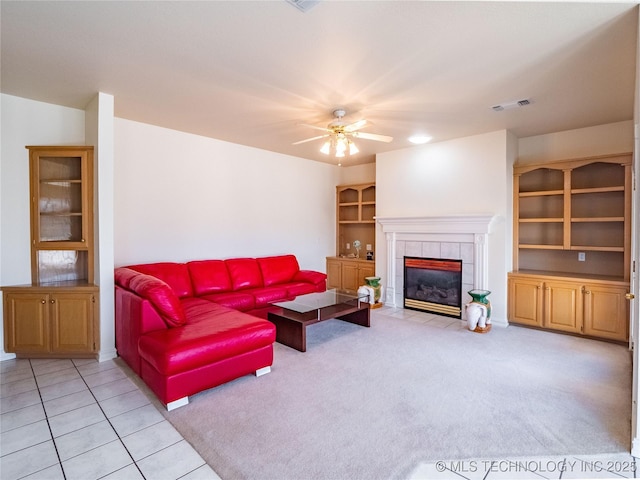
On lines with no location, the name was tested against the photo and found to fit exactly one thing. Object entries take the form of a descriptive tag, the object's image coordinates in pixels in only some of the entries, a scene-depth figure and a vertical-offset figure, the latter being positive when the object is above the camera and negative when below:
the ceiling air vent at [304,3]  1.93 +1.42
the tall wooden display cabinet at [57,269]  3.24 -0.38
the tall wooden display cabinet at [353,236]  6.36 -0.02
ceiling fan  3.50 +1.15
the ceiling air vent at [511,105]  3.44 +1.45
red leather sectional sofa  2.46 -0.86
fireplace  4.64 -0.14
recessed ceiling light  4.72 +1.45
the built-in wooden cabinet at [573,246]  3.82 -0.15
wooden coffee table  3.64 -0.96
